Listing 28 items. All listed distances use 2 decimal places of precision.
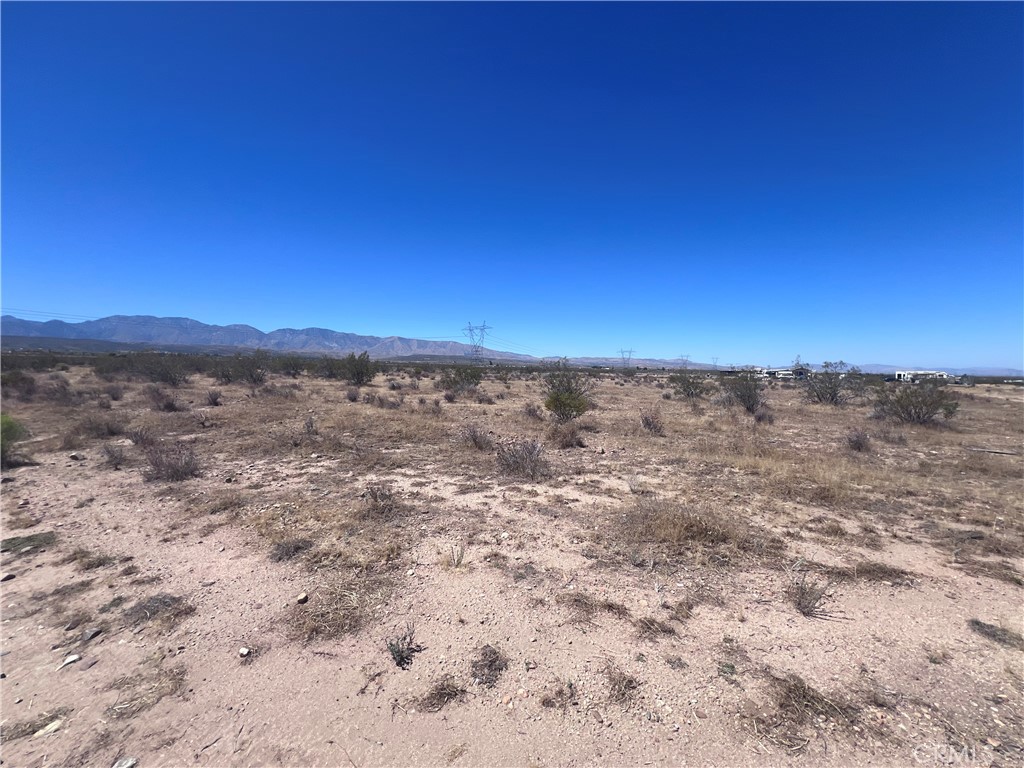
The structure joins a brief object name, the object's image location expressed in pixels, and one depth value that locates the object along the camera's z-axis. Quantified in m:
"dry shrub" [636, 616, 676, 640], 4.09
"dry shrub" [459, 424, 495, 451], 11.55
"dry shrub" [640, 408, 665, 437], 14.39
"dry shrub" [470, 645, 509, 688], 3.57
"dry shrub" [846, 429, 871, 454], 12.08
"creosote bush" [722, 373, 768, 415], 20.83
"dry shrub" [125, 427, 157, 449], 10.73
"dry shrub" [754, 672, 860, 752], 3.02
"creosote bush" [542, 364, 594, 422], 15.80
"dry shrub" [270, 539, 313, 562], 5.52
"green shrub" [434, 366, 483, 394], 28.85
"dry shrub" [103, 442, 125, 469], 9.41
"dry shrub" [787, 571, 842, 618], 4.44
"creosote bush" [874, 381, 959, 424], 17.17
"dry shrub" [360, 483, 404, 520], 6.89
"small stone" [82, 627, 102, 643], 3.97
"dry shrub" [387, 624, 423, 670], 3.74
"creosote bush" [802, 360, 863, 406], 25.47
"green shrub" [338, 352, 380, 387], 31.97
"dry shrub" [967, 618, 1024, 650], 4.01
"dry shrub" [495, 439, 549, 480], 9.18
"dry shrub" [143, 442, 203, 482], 8.45
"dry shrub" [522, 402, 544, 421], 17.44
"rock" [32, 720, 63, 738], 3.06
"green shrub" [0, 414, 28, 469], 9.37
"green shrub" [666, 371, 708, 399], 27.41
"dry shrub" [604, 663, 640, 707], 3.37
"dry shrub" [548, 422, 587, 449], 12.38
